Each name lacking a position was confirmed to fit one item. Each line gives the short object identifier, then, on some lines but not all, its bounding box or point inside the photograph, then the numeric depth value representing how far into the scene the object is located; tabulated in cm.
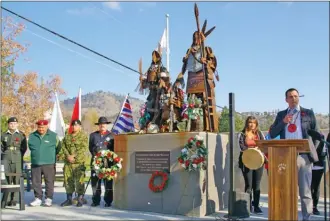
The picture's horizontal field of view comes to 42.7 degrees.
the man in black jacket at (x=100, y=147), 798
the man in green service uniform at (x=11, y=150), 838
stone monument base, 687
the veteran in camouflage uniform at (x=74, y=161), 805
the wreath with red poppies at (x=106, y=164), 757
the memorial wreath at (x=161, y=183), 707
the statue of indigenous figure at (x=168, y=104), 784
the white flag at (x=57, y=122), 1453
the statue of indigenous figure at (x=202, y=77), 767
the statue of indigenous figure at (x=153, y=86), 808
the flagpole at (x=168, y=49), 1772
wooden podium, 483
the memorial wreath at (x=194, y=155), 672
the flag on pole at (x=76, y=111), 1332
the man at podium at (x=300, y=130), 575
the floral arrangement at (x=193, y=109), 755
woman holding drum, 691
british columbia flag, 933
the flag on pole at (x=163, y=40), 1347
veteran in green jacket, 809
